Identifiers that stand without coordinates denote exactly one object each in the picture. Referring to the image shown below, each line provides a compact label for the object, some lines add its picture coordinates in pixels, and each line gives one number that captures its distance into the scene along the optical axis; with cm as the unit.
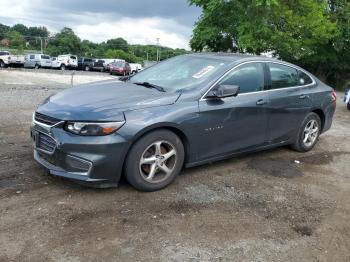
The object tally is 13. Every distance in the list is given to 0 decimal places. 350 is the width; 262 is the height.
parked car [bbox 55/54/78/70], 4597
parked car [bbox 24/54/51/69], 4388
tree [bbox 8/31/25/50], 7712
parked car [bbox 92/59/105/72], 4844
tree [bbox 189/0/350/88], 2522
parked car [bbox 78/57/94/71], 4866
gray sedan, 438
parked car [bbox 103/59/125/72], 4716
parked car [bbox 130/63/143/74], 4761
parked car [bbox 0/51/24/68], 3969
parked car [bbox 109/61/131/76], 4338
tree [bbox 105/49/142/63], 8269
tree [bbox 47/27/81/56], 8100
